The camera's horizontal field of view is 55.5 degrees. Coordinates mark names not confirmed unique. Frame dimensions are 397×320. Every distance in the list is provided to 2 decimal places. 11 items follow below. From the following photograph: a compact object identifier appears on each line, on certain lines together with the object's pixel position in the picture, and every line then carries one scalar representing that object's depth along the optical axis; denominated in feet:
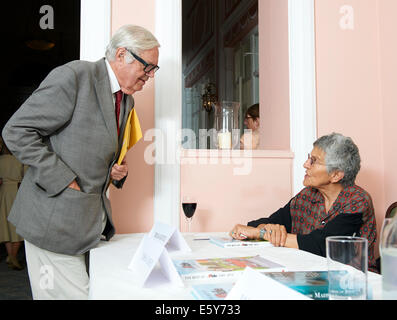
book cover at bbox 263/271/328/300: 2.46
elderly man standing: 4.54
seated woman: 4.79
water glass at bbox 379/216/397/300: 2.45
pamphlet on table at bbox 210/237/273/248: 4.57
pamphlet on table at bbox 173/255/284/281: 3.02
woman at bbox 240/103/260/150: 9.00
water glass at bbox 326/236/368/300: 2.34
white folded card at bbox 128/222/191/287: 2.83
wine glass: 5.70
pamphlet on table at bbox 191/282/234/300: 2.45
